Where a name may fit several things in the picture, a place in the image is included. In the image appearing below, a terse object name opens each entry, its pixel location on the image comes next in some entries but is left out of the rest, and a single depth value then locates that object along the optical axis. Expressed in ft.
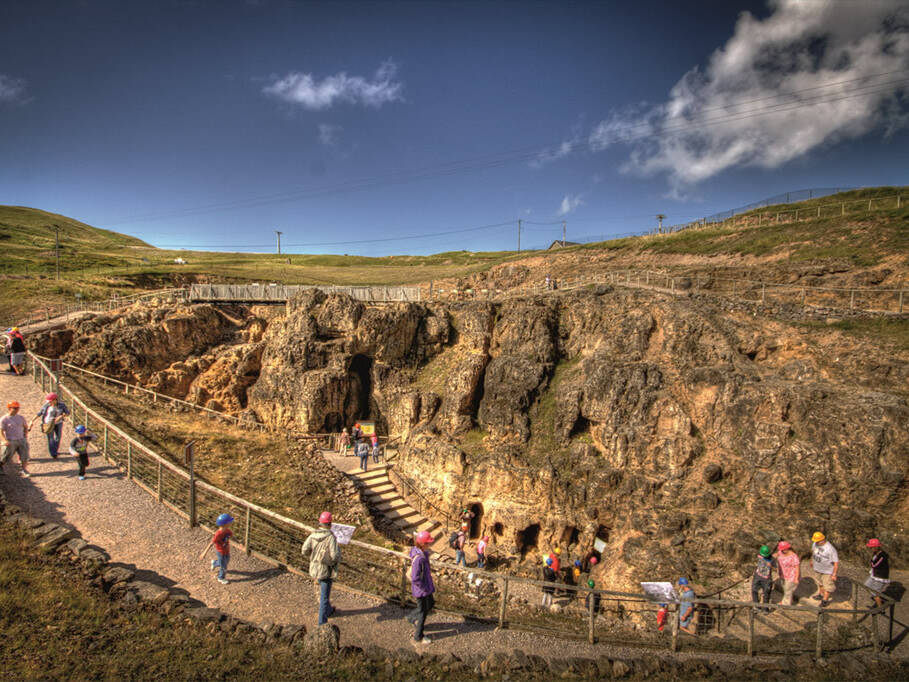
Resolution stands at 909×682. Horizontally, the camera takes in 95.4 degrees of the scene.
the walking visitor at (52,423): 42.83
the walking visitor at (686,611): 32.09
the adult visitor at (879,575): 33.06
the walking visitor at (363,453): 79.46
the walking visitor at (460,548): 58.75
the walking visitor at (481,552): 58.90
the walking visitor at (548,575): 48.42
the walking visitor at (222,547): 28.26
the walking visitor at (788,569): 37.01
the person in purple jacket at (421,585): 24.45
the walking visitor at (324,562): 24.35
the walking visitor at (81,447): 39.14
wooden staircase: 69.93
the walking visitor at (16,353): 69.41
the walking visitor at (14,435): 37.70
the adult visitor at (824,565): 36.37
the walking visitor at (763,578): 36.99
